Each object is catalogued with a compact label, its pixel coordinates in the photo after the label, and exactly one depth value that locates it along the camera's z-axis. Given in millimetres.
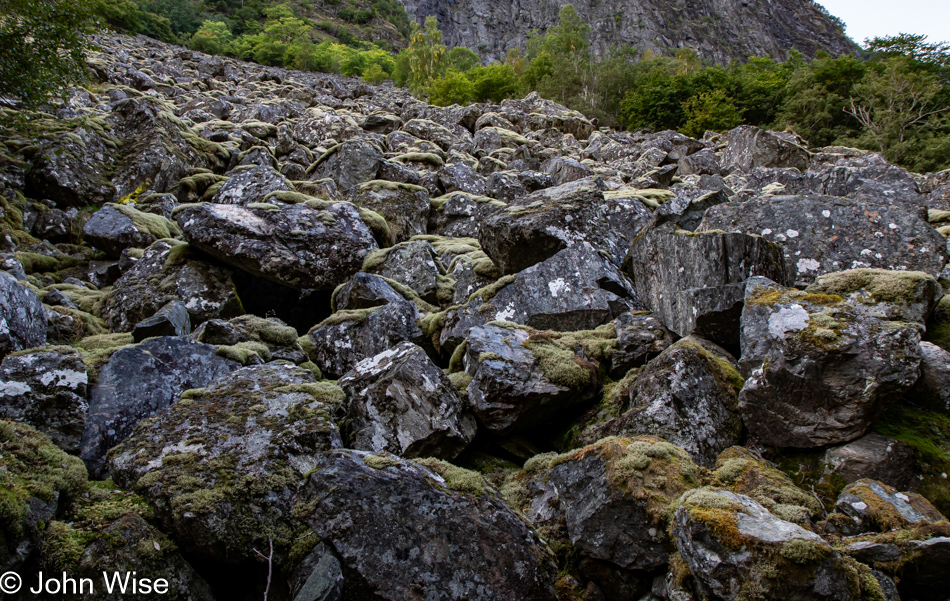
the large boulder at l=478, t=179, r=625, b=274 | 10039
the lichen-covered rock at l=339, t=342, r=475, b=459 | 5812
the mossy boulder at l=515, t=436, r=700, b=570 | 4160
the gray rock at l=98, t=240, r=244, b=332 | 9953
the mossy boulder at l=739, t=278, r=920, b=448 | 4891
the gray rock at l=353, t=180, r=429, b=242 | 14945
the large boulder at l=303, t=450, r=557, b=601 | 3969
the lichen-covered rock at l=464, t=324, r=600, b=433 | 6129
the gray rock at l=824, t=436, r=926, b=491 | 4627
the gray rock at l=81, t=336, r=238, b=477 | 5605
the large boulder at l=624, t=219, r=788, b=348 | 6727
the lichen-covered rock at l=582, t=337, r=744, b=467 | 5492
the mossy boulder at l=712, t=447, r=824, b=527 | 4102
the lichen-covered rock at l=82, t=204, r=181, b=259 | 12781
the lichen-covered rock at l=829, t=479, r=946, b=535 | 4012
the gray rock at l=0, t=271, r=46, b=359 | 6293
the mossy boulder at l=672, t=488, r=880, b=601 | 3297
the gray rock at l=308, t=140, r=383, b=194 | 17422
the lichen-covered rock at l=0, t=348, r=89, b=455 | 5254
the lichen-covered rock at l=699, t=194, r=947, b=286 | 7371
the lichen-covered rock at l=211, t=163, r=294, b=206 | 14016
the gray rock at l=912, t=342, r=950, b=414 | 5086
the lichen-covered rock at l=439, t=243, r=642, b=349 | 8688
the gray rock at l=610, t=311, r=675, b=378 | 7016
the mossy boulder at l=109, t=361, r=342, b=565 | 4367
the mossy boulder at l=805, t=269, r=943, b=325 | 5902
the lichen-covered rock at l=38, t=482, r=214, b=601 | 3867
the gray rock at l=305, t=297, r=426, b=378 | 8578
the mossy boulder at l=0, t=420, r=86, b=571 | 3705
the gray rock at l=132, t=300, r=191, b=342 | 7609
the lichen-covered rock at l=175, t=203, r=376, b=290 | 10219
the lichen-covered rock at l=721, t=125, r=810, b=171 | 23672
